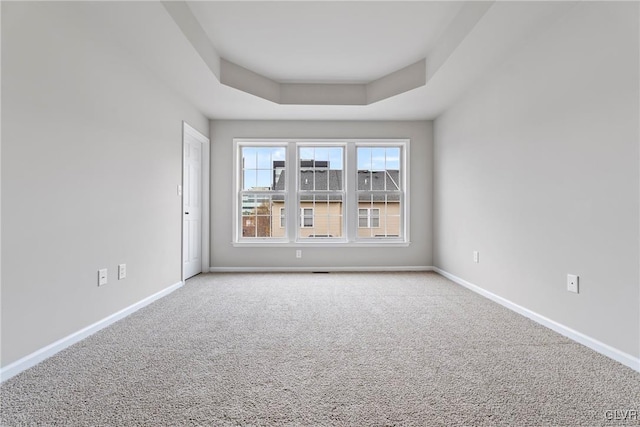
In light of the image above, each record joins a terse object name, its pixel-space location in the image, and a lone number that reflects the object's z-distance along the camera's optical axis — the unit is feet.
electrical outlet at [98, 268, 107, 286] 7.80
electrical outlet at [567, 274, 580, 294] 7.07
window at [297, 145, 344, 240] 15.98
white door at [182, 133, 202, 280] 13.28
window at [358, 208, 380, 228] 16.08
